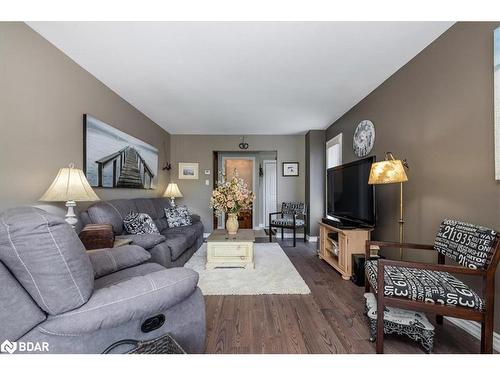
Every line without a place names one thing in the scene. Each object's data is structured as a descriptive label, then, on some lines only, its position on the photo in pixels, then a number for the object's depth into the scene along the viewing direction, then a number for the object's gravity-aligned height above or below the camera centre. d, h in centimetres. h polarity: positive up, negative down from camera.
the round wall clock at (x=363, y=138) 300 +75
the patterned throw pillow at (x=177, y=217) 369 -44
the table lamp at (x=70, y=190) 177 +0
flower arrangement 301 -8
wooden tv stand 263 -66
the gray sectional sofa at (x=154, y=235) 236 -51
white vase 314 -46
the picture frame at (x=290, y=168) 531 +54
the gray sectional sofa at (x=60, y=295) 84 -44
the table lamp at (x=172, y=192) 449 -3
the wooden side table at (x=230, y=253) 290 -81
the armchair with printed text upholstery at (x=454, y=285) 124 -57
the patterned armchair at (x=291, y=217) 445 -59
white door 632 +2
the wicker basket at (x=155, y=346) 93 -66
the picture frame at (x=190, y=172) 527 +44
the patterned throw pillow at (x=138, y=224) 260 -40
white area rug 233 -103
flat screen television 255 -4
